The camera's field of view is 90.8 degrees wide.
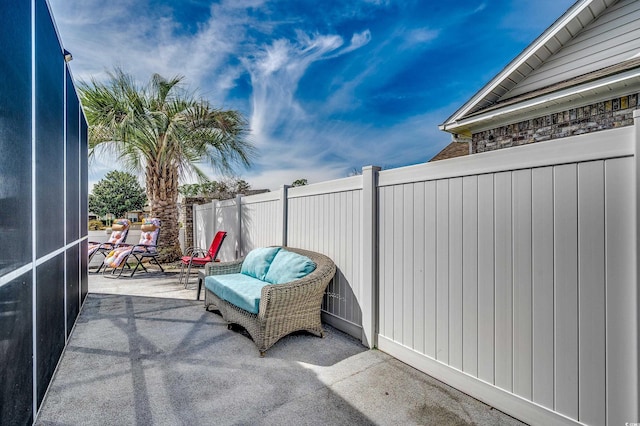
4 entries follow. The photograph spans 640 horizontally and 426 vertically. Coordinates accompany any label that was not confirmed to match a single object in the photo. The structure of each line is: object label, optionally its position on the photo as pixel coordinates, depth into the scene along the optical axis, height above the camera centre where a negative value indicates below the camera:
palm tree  6.65 +1.81
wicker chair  2.92 -0.98
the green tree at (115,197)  34.12 +1.84
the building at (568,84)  3.84 +1.79
